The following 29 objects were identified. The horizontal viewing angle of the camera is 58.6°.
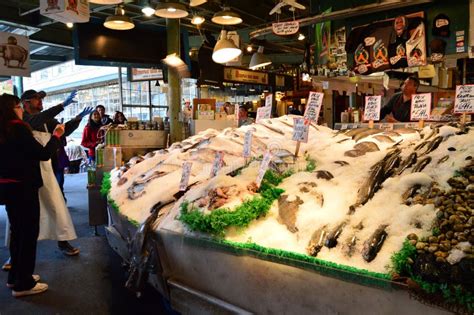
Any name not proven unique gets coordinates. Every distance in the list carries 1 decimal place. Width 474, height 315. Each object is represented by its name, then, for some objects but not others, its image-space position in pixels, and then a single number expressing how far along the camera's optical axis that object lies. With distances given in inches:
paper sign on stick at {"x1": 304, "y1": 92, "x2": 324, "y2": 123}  132.4
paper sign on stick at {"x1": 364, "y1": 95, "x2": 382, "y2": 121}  164.1
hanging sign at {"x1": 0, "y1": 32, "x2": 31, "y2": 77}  380.8
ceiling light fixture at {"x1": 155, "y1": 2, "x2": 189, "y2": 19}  250.1
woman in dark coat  152.8
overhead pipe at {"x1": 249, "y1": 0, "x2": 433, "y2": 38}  240.7
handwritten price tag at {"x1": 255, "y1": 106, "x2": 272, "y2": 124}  191.3
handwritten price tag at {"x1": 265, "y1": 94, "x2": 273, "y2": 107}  182.6
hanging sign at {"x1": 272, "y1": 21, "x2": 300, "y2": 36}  266.5
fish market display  76.2
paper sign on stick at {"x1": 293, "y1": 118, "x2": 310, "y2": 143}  124.5
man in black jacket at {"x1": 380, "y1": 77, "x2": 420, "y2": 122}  212.8
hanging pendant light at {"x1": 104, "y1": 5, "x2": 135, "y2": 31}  289.6
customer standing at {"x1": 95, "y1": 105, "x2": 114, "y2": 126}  360.8
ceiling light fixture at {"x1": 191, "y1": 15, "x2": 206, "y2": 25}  324.4
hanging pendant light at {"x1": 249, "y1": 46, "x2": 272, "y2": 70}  422.9
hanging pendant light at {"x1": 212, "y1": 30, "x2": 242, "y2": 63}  267.6
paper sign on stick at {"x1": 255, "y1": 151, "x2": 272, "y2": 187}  111.6
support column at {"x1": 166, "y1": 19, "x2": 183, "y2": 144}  385.7
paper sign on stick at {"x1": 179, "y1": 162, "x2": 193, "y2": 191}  136.3
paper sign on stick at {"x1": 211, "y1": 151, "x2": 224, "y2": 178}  135.4
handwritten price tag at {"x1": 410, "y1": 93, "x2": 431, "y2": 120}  146.7
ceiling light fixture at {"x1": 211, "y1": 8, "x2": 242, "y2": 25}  268.3
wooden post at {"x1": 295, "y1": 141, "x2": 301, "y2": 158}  130.6
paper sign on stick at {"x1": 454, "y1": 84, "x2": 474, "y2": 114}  126.4
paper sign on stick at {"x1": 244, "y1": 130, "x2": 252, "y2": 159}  137.2
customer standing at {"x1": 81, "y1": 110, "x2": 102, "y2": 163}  358.3
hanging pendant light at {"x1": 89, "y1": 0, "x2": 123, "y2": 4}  225.3
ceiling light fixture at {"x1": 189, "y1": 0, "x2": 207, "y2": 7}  236.9
